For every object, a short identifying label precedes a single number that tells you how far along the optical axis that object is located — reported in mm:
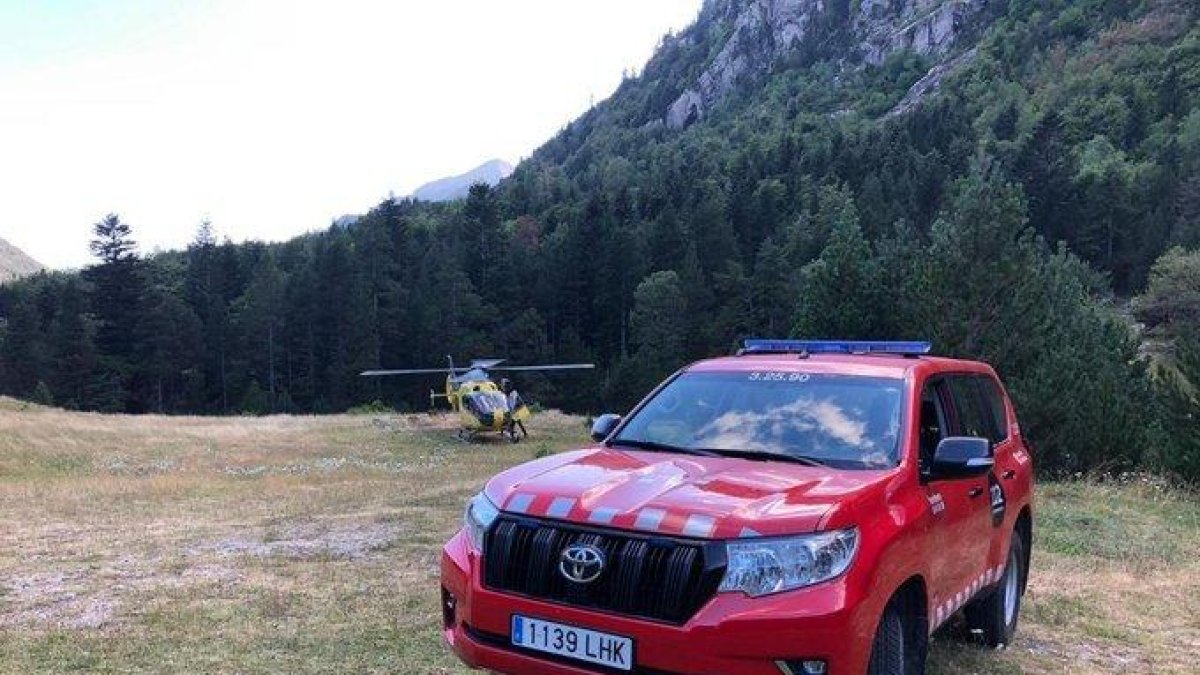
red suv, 3846
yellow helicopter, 34281
